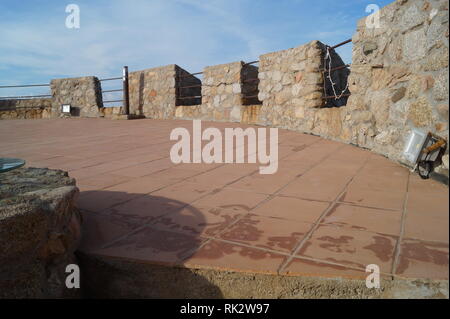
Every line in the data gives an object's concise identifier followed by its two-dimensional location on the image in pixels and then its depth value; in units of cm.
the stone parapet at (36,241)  137
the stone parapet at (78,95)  1059
